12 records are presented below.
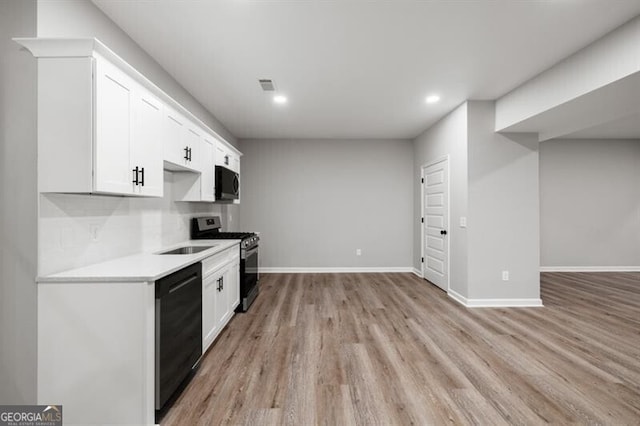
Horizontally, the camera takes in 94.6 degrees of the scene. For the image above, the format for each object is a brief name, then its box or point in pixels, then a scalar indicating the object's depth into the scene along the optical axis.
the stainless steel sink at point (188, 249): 3.12
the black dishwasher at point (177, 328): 1.79
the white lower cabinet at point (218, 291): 2.58
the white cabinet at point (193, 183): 3.42
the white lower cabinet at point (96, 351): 1.65
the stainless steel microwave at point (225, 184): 3.89
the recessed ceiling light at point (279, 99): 3.87
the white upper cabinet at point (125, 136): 1.77
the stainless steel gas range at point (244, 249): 3.74
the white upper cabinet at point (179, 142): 2.65
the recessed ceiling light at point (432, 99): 3.88
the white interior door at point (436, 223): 4.69
